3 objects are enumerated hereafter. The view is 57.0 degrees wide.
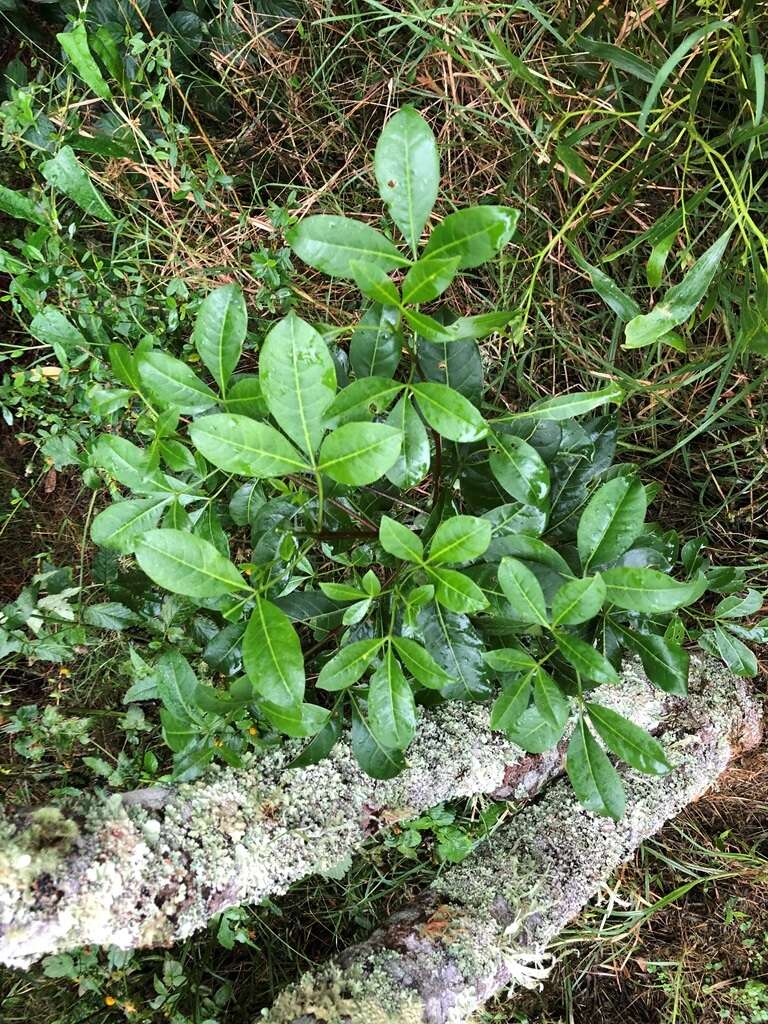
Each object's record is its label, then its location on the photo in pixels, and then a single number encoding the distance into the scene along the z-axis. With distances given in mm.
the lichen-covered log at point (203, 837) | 1109
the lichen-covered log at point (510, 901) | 1410
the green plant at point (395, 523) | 847
